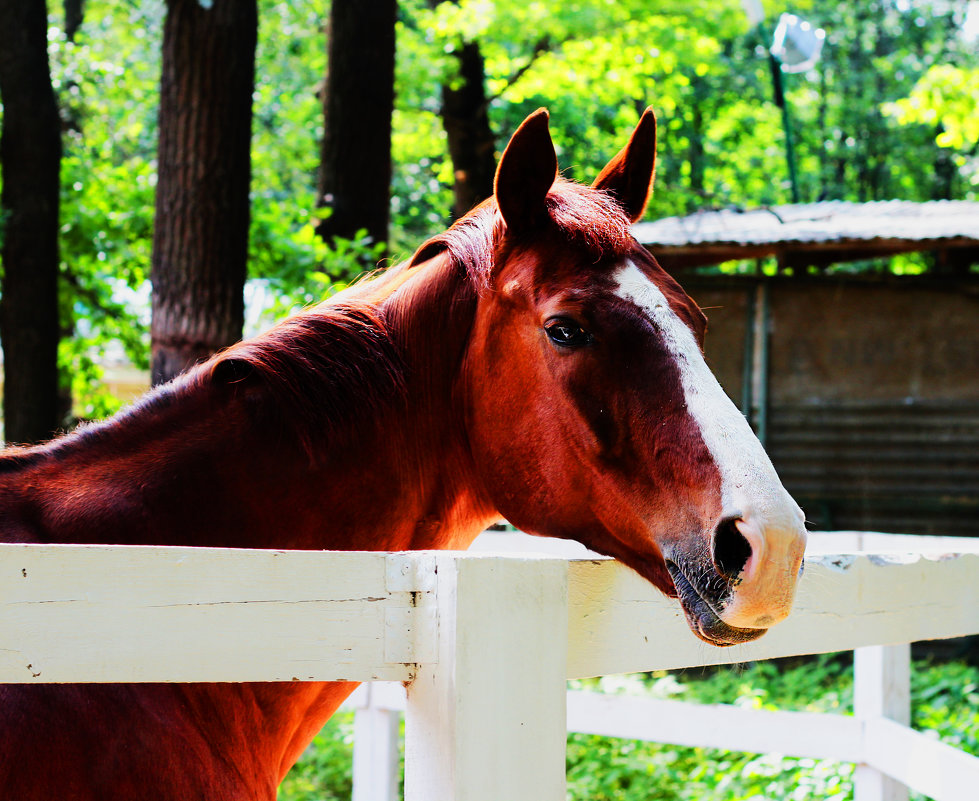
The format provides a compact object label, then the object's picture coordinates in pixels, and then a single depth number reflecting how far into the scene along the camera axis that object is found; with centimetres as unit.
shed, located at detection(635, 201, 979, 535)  883
